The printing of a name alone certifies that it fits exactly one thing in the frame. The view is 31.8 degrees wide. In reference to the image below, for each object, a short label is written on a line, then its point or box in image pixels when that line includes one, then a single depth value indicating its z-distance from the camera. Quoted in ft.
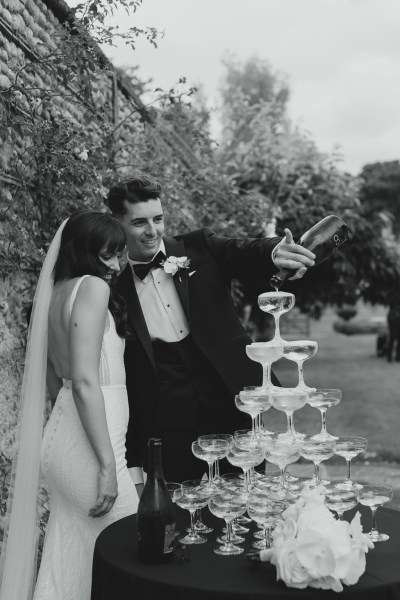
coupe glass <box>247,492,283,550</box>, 7.33
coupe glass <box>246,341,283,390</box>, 8.42
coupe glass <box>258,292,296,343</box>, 8.77
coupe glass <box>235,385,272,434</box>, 8.36
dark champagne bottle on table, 7.06
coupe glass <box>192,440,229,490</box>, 8.54
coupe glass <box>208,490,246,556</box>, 7.45
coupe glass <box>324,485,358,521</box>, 7.80
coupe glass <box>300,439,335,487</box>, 8.02
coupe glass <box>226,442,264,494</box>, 8.13
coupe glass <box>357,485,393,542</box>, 7.79
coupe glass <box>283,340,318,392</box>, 8.49
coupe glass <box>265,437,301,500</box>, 7.83
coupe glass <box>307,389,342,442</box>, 8.66
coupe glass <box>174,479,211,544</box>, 7.82
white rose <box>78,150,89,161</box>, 14.29
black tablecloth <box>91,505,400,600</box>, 6.28
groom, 10.78
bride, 9.00
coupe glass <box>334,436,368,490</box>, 8.33
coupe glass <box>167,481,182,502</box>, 8.16
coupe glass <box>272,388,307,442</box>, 8.01
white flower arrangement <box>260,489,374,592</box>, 6.14
